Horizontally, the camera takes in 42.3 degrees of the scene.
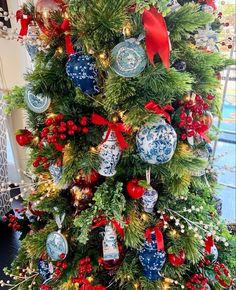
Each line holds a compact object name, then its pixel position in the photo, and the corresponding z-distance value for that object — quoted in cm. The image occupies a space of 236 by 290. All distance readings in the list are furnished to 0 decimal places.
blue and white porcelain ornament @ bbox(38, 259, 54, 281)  100
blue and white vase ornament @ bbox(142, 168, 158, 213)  80
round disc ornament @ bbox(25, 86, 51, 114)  82
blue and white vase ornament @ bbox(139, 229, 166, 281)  84
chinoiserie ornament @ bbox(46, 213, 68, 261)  88
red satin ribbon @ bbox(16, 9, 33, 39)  82
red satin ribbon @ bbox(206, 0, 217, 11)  88
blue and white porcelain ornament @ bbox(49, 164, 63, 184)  84
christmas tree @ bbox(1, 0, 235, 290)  68
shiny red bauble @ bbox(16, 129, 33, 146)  90
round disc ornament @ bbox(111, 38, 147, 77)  67
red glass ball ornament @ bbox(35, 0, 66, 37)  79
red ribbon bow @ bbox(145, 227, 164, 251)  83
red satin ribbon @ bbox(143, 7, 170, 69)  62
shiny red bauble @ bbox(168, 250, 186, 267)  85
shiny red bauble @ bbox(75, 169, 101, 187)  82
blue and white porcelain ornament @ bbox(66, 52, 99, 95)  72
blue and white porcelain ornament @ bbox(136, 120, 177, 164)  70
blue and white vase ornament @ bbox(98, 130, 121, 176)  76
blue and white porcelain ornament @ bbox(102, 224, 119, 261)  84
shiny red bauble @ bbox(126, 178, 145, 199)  79
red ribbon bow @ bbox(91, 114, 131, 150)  74
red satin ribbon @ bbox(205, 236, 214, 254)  89
